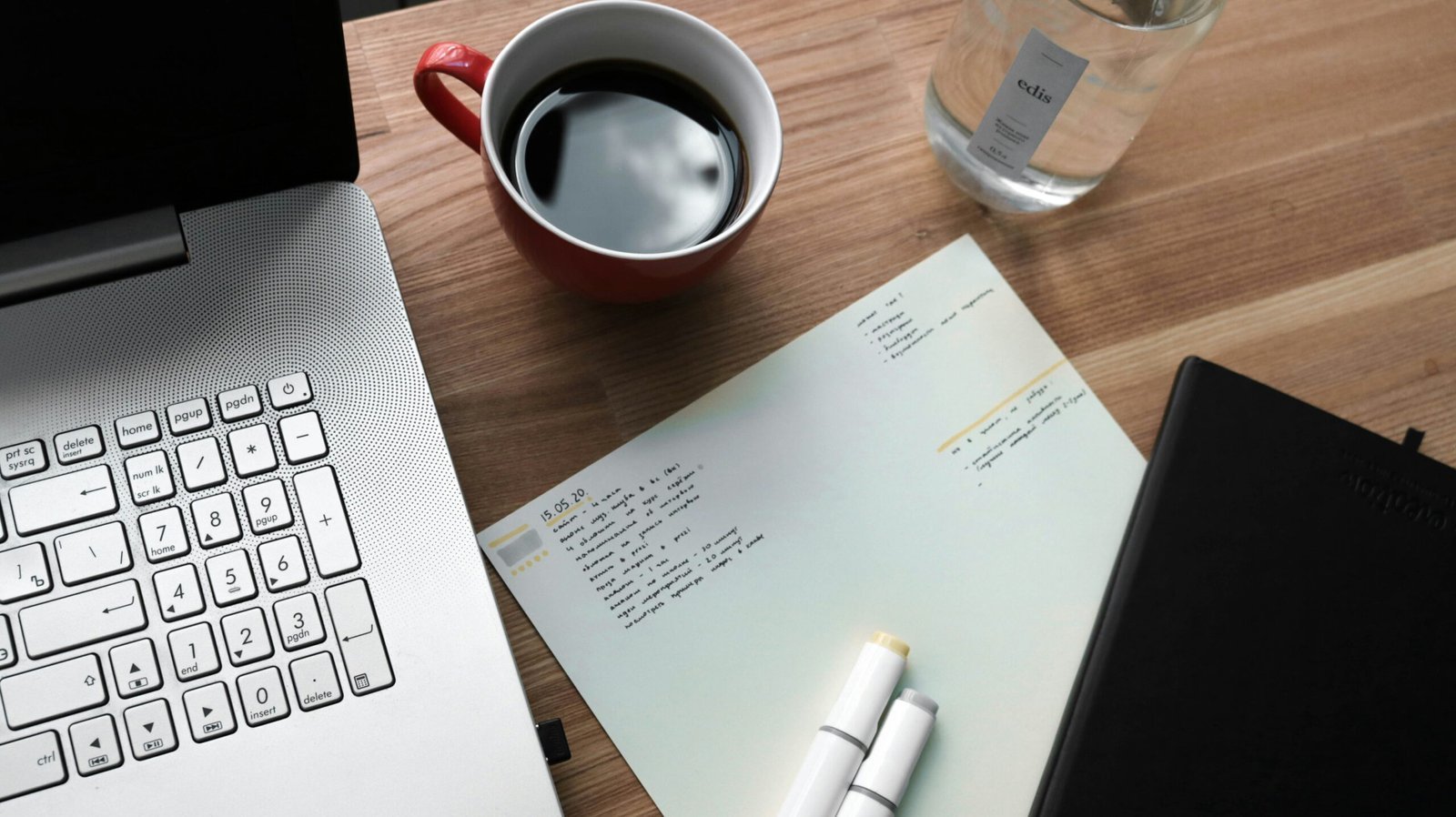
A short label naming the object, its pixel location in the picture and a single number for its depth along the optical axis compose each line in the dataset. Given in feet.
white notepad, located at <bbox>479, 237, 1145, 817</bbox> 1.56
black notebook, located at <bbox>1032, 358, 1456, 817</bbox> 1.57
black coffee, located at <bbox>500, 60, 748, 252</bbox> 1.62
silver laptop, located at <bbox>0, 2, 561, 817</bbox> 1.29
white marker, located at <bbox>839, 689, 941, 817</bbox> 1.50
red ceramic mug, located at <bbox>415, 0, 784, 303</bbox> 1.49
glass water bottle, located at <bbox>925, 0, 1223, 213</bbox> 1.66
